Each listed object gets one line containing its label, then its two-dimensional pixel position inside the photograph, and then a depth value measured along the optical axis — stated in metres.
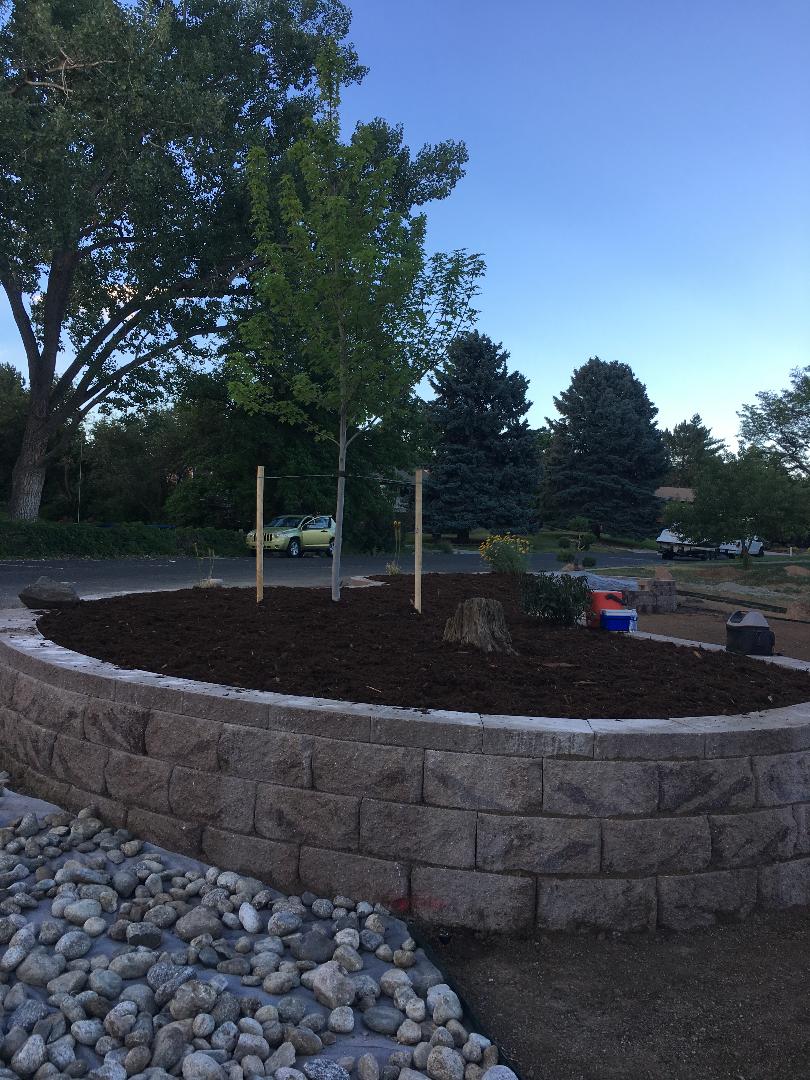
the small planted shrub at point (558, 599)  7.03
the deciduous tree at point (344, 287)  7.55
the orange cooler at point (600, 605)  7.13
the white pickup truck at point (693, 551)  37.72
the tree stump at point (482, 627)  5.51
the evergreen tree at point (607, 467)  46.38
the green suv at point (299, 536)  25.14
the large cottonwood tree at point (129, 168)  16.48
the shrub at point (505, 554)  14.29
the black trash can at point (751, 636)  6.64
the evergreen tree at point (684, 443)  77.69
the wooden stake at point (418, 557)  7.35
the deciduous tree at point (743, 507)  21.98
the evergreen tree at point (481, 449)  36.06
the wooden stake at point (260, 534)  7.88
